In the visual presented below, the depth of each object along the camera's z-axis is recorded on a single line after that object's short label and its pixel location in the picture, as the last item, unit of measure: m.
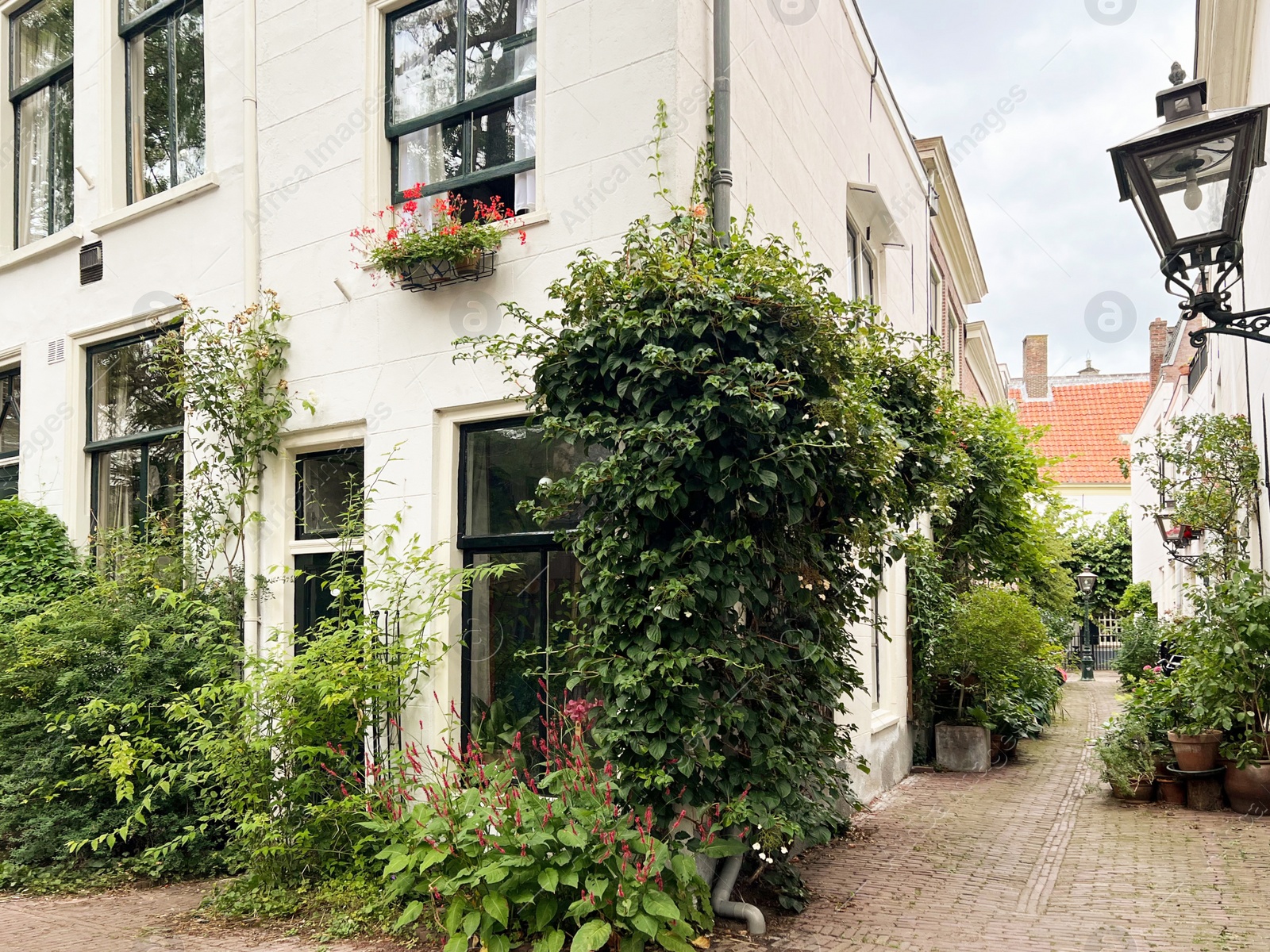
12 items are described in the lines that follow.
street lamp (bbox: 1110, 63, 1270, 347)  4.38
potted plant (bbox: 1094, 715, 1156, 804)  8.58
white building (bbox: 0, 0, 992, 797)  6.39
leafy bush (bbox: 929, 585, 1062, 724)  10.45
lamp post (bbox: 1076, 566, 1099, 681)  22.52
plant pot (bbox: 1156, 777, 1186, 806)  8.41
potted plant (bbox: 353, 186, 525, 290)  6.40
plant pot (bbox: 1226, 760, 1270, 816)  7.94
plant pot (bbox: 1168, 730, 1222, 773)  8.19
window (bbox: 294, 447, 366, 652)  7.16
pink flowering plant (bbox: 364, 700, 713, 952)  4.62
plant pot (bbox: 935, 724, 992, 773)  10.64
